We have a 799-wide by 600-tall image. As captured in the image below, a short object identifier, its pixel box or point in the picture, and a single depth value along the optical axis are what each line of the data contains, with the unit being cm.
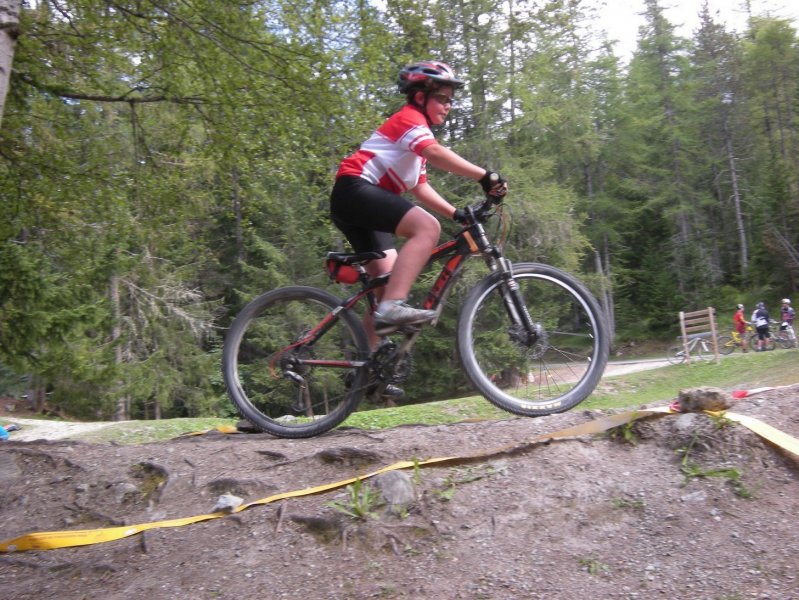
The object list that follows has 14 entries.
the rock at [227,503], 313
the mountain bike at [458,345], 388
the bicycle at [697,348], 2339
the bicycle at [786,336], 2383
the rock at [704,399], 325
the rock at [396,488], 285
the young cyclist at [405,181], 369
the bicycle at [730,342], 2438
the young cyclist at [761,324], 2320
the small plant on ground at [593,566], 239
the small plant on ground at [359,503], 279
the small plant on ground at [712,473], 271
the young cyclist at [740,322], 2466
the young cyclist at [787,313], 2444
